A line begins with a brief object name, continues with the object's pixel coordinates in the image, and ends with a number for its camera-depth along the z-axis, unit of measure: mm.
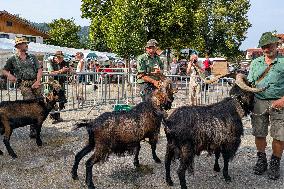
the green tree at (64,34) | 62812
